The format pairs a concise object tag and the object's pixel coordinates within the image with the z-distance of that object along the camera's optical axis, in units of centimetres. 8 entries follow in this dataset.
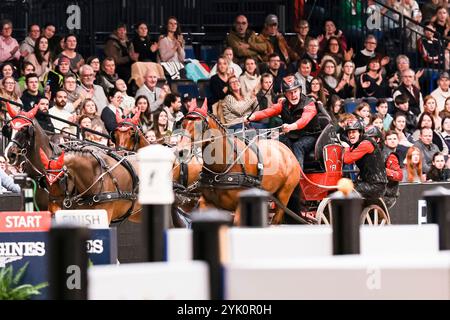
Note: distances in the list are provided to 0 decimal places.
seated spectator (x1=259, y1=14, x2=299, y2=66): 2200
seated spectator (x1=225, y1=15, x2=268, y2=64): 2162
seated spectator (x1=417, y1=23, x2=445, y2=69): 2331
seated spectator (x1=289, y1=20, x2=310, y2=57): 2225
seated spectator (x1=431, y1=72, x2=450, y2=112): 2200
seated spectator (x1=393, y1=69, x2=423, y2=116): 2195
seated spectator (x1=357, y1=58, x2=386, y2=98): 2188
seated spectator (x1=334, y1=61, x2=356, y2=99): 2153
